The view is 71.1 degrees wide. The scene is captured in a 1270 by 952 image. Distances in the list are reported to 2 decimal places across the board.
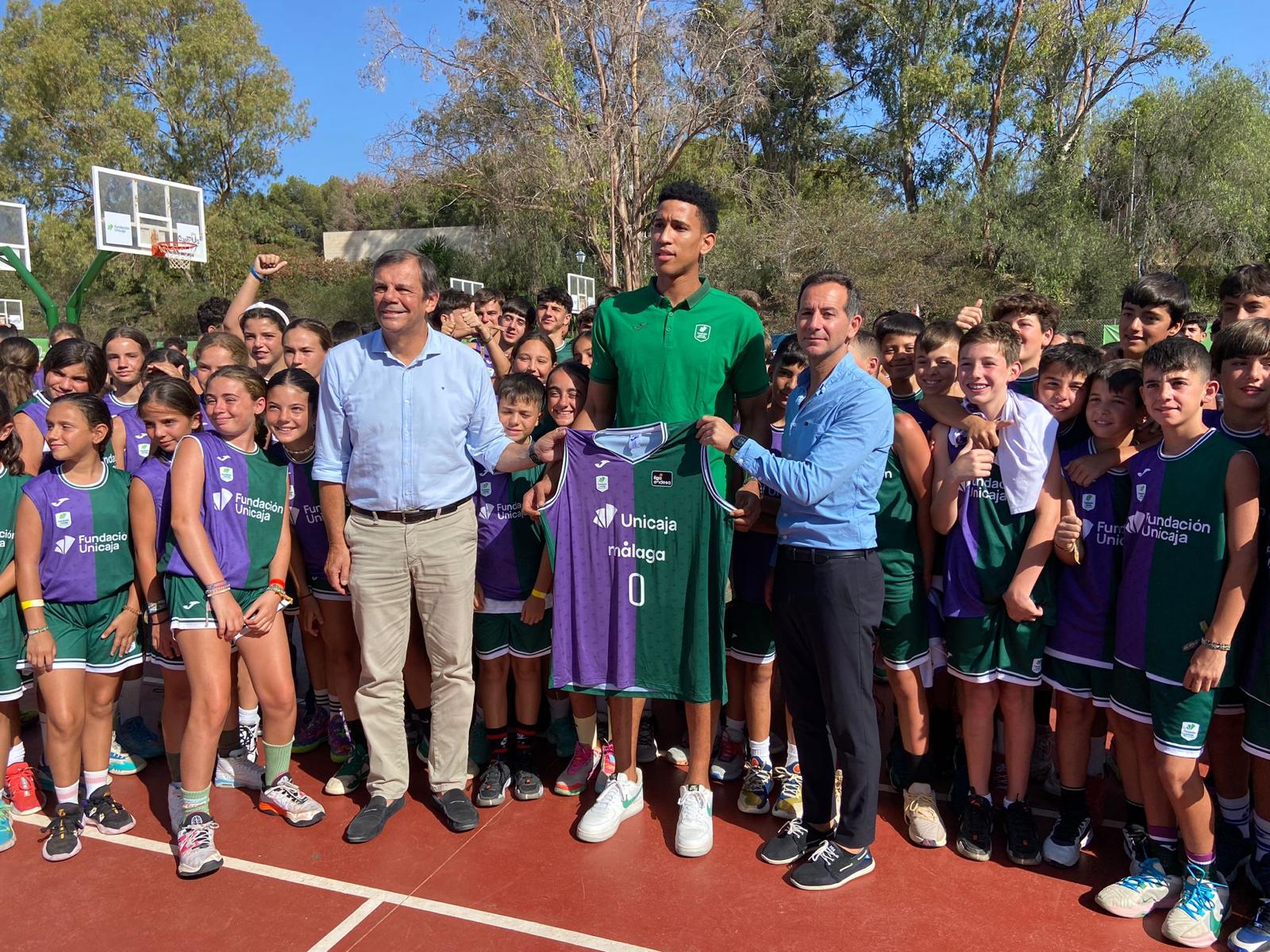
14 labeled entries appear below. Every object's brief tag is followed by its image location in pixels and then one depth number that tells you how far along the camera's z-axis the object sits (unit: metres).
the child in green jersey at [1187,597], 3.17
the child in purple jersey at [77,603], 3.89
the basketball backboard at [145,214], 19.55
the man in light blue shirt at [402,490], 3.83
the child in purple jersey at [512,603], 4.46
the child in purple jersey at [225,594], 3.80
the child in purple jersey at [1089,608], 3.61
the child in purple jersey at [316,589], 4.32
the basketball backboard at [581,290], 29.86
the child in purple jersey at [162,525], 3.93
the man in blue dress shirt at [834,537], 3.33
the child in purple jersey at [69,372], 4.75
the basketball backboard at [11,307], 30.70
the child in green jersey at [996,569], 3.62
